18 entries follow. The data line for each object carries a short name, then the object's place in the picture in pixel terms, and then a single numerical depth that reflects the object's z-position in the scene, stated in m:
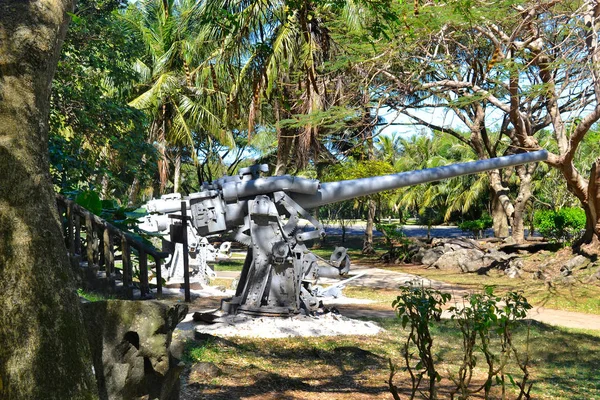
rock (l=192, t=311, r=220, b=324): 9.12
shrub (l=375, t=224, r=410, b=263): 25.95
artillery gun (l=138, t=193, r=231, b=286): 15.11
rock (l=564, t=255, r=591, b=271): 17.06
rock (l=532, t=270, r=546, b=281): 17.98
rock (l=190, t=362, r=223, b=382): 5.97
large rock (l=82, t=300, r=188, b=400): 3.55
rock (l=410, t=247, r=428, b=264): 24.98
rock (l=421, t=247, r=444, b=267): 23.95
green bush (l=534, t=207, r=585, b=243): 26.05
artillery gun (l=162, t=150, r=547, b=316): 9.59
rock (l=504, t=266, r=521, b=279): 19.23
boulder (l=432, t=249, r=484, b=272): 22.03
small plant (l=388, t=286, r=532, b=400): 4.05
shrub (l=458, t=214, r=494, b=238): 35.84
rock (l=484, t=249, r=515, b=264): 20.69
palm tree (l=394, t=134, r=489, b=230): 40.96
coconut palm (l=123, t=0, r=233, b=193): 24.41
